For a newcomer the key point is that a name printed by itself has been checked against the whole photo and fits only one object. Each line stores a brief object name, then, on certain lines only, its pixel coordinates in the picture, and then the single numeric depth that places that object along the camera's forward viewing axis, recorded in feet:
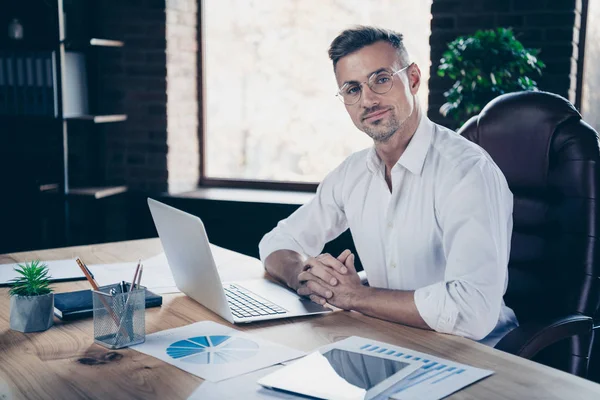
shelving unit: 12.19
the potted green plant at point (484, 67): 9.65
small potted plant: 4.98
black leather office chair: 6.18
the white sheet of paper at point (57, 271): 6.41
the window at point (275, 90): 13.14
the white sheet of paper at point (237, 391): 3.79
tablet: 3.76
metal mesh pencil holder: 4.66
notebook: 5.28
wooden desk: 3.90
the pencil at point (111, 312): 4.67
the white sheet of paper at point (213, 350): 4.21
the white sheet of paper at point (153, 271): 6.15
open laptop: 5.09
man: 5.24
